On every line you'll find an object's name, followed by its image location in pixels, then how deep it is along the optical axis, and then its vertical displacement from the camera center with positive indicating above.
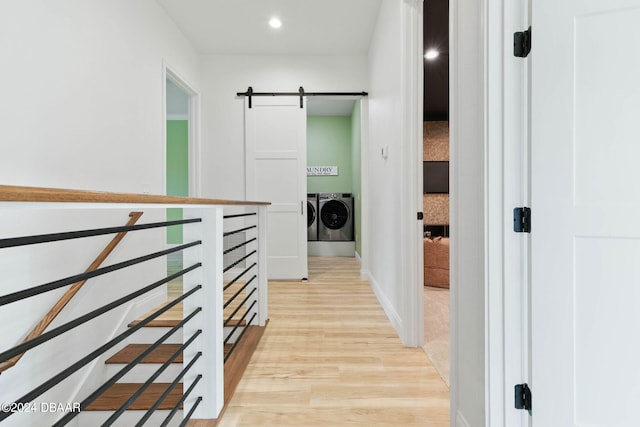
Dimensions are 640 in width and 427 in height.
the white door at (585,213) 1.00 -0.01
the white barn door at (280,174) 4.09 +0.50
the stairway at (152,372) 1.92 -1.16
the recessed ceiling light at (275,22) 3.32 +2.05
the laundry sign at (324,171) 6.24 +0.81
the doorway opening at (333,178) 5.58 +0.65
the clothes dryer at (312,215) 5.78 -0.07
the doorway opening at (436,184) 2.42 +0.39
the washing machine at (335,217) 5.78 -0.11
